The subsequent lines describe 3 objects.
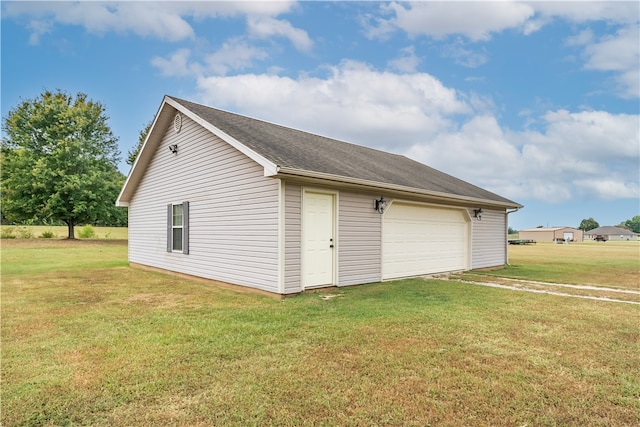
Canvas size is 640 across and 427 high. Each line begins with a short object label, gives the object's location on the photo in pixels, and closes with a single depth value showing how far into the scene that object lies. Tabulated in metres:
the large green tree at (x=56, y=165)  23.22
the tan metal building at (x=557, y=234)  74.19
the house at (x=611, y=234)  86.64
